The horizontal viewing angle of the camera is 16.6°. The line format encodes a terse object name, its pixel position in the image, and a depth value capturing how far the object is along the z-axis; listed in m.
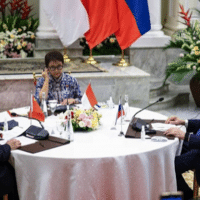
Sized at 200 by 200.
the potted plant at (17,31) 13.28
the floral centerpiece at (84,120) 5.68
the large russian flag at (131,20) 10.82
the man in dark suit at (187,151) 5.49
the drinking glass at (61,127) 5.64
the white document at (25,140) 5.36
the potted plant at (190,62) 11.35
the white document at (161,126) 5.90
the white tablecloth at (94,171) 4.90
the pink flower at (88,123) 5.68
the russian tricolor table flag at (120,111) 5.77
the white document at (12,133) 5.59
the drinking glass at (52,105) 6.38
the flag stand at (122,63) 12.78
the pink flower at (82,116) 5.68
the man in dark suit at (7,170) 5.02
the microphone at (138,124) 5.80
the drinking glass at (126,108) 6.47
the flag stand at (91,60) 12.96
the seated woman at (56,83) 7.50
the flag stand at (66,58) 13.04
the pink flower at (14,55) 13.33
